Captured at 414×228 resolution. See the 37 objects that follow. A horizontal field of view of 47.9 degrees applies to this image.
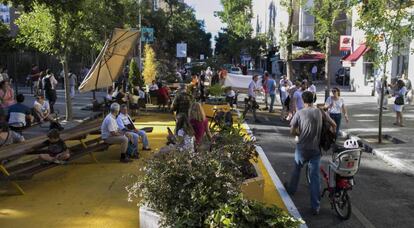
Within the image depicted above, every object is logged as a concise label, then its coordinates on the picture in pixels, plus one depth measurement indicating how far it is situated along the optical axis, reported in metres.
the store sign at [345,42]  29.95
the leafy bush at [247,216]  4.26
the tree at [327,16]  24.83
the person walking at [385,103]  21.14
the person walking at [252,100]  17.84
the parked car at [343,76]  40.58
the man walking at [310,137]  7.06
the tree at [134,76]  24.45
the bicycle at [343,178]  6.64
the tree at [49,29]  15.11
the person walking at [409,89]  22.49
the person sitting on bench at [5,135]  8.84
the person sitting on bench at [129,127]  10.62
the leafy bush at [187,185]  4.78
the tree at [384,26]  12.83
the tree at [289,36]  26.33
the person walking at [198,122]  8.84
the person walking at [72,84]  25.69
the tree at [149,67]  30.12
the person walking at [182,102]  11.26
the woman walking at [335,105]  12.65
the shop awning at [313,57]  49.28
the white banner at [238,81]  25.36
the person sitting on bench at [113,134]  10.05
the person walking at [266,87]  21.66
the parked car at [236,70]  48.97
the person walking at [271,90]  20.72
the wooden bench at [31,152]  7.54
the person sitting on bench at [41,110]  13.45
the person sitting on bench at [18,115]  11.69
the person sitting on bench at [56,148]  8.62
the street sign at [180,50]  44.26
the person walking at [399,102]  15.59
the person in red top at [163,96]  20.00
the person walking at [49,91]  18.45
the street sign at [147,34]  31.25
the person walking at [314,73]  45.61
